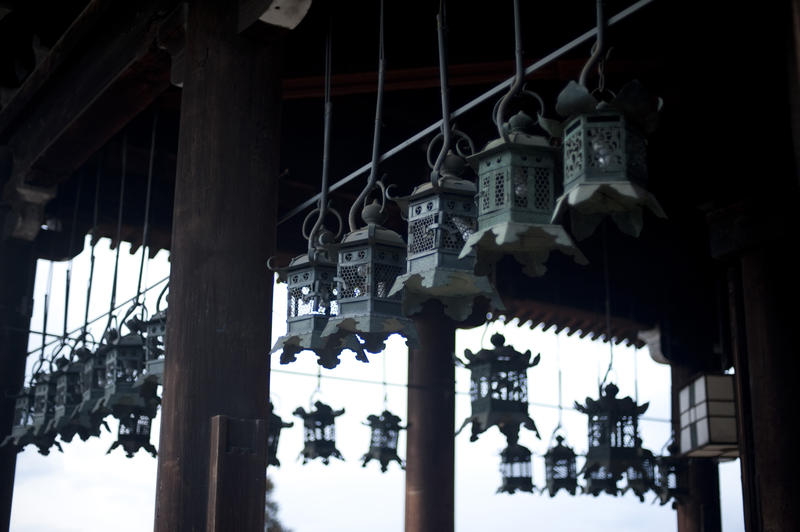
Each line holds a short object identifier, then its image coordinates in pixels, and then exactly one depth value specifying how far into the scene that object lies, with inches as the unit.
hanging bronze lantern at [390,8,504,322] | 142.2
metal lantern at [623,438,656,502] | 341.7
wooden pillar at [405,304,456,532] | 366.0
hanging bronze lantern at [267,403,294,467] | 339.6
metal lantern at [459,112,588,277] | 125.4
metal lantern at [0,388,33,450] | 285.7
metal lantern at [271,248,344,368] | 169.6
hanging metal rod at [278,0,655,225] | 126.9
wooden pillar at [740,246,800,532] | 274.9
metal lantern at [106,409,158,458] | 270.2
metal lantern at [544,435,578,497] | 373.1
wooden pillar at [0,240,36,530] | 301.7
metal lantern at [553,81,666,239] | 115.5
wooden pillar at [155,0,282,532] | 163.8
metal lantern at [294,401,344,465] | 362.0
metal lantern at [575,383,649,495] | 326.6
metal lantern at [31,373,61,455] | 275.7
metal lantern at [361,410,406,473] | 373.1
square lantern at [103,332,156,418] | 243.8
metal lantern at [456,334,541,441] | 277.9
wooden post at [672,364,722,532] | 422.0
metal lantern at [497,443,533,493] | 364.5
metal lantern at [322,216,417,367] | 156.2
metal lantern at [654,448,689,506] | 381.4
